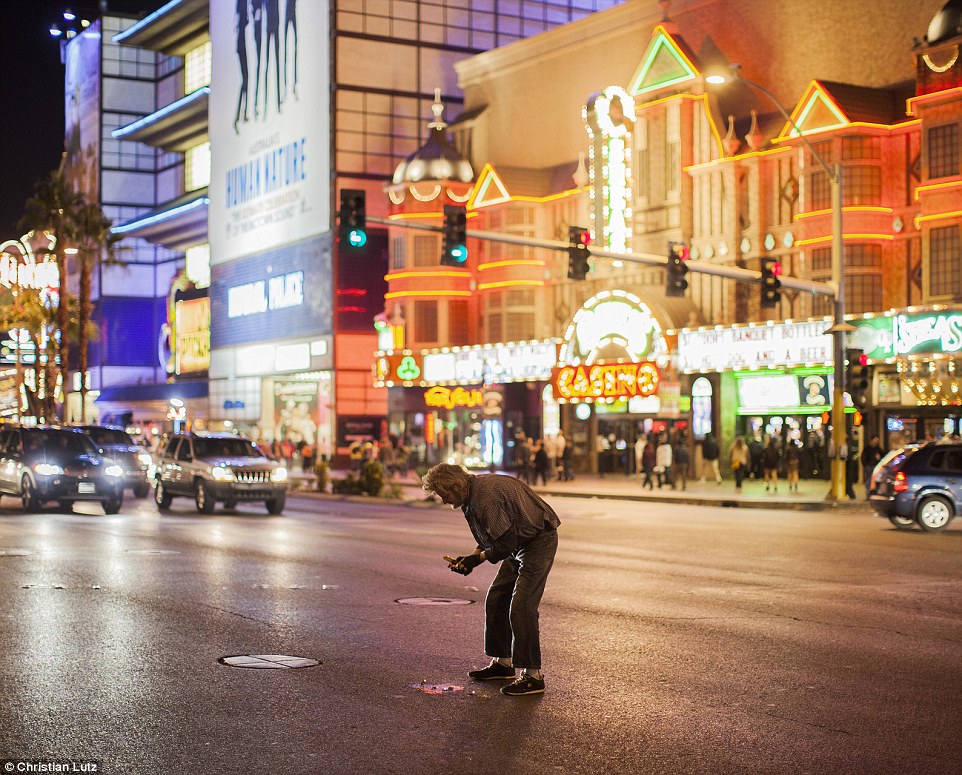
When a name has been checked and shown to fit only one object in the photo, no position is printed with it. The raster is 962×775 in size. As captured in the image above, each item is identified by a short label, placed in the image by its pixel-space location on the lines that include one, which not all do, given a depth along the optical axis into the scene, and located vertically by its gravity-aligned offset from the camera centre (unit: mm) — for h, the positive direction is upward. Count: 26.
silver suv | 28875 -1226
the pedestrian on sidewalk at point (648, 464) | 39406 -1382
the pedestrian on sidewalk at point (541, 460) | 41688 -1336
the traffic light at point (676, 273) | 29266 +3211
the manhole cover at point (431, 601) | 13906 -1937
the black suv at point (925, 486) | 23781 -1233
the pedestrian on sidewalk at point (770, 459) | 37281 -1167
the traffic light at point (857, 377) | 30875 +943
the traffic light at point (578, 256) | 27906 +3430
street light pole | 31547 +1778
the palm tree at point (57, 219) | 60250 +9165
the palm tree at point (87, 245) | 59562 +8102
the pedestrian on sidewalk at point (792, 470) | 36938 -1466
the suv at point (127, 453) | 35844 -947
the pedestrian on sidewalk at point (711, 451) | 41750 -1054
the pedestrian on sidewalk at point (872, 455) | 33219 -942
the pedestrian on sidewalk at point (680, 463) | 38500 -1331
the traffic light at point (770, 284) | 30375 +3067
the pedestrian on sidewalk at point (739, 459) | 37656 -1181
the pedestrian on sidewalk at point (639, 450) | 43231 -1110
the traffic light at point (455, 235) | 26766 +3706
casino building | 37469 +6329
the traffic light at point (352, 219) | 25797 +3898
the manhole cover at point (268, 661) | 10195 -1905
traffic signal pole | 28047 +3524
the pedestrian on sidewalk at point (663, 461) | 38938 -1277
